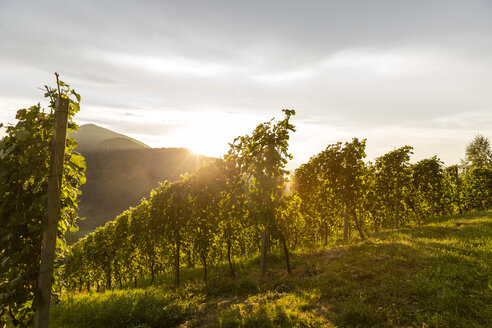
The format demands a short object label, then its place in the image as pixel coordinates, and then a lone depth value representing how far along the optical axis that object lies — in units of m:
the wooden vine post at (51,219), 3.85
